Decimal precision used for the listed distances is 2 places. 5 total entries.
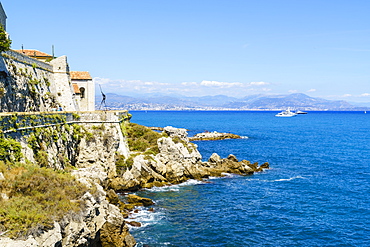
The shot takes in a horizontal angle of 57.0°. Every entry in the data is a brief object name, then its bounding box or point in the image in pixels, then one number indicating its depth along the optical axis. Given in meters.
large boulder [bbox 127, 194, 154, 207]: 33.01
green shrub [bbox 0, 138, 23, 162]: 21.66
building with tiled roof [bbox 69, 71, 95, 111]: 50.81
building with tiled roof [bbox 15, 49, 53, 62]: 49.50
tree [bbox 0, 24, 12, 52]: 29.48
